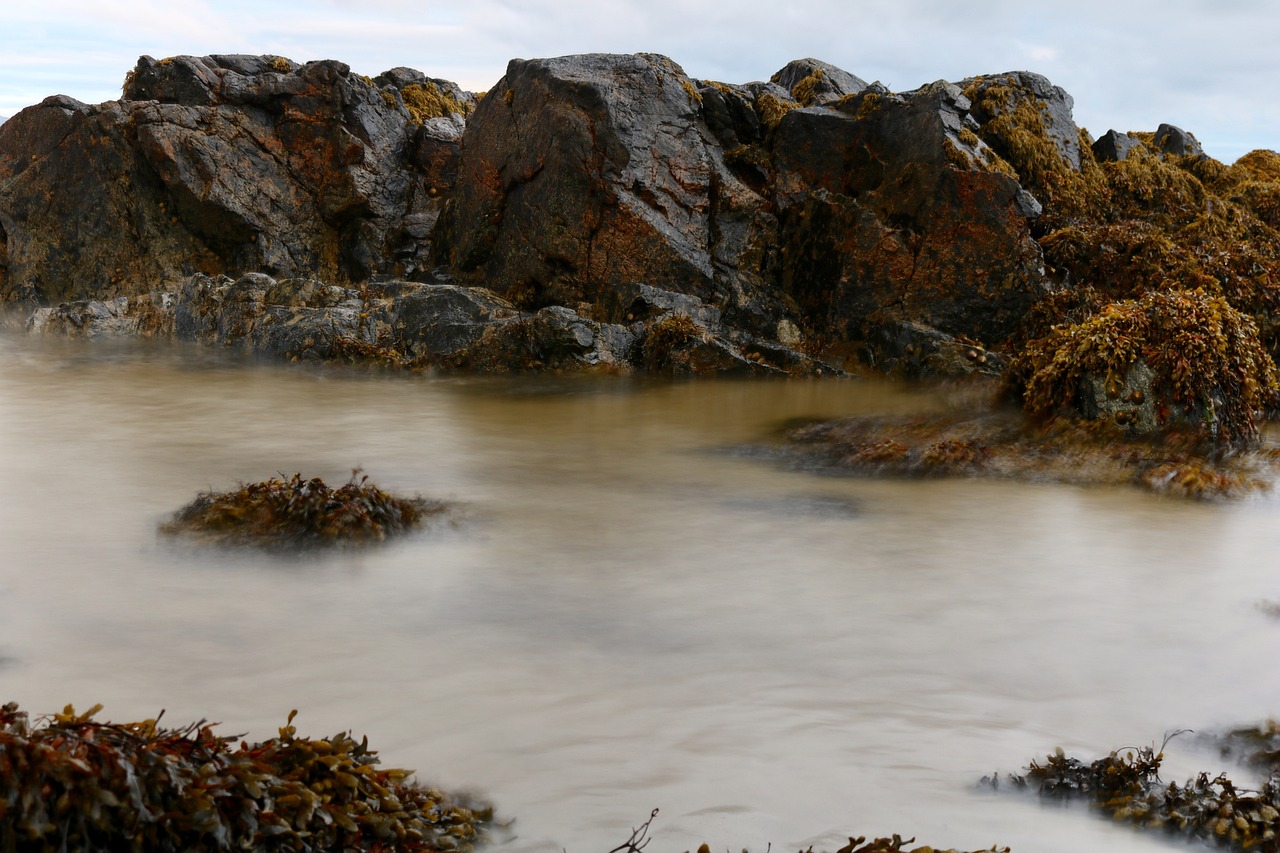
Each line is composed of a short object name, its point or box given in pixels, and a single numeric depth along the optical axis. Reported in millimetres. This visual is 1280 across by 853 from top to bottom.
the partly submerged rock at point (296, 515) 5281
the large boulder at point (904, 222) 11945
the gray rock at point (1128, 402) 8125
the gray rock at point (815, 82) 14742
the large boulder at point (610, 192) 12805
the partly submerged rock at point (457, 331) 11961
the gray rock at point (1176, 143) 15727
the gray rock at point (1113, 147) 14539
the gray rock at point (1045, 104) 13857
